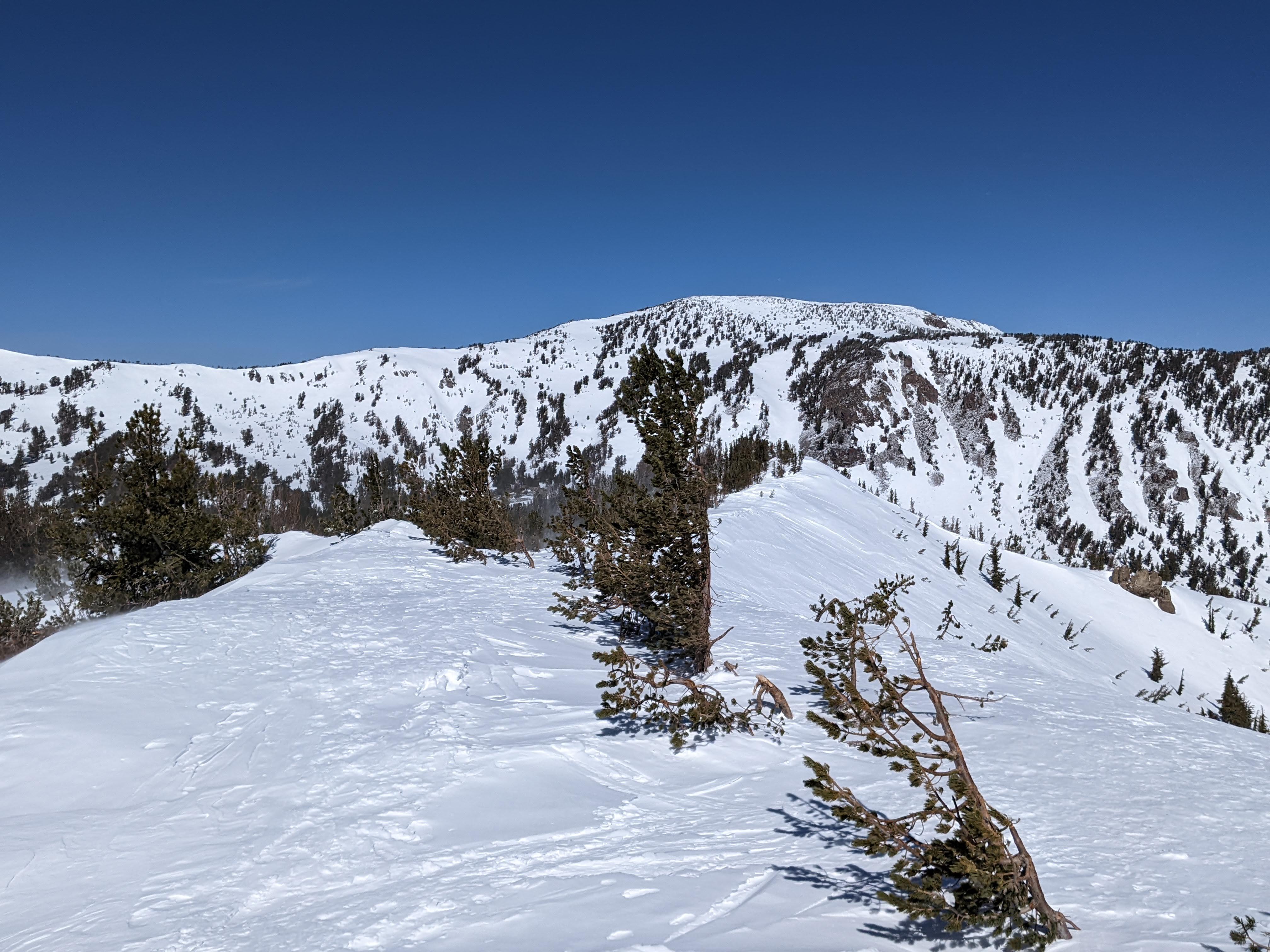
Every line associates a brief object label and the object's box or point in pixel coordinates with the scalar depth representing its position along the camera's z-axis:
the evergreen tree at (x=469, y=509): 15.98
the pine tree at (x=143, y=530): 14.55
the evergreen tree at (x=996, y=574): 22.84
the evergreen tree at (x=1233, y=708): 17.61
